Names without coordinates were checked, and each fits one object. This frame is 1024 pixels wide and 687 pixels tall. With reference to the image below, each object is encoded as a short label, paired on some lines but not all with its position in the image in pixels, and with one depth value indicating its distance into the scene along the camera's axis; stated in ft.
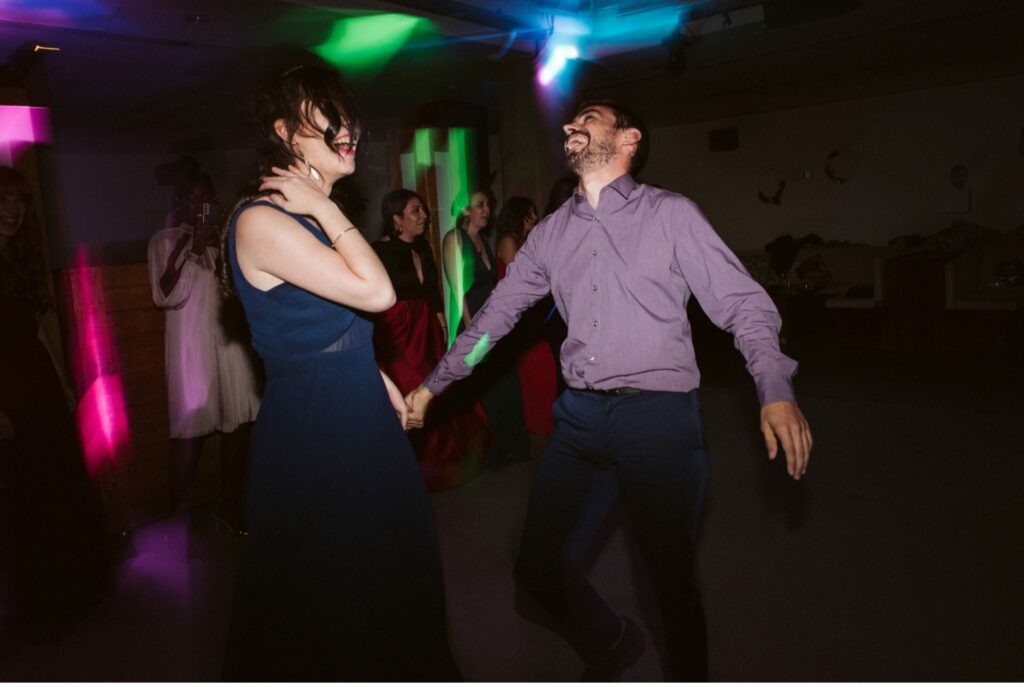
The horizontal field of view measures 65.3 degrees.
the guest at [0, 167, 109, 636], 8.64
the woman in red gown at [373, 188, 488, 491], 13.06
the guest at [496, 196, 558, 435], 15.46
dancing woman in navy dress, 5.06
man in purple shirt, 6.01
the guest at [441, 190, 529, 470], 14.06
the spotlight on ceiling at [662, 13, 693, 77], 21.20
